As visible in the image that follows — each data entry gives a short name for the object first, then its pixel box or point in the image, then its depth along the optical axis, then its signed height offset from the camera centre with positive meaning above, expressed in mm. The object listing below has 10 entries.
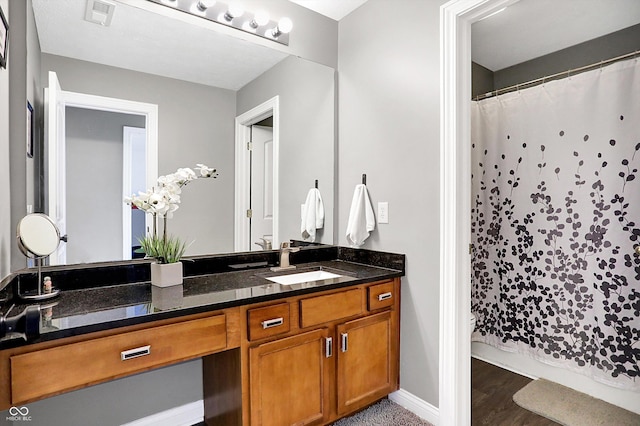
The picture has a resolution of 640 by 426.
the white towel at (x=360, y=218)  2229 -49
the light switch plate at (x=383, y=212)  2164 -12
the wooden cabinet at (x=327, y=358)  1561 -714
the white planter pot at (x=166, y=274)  1623 -288
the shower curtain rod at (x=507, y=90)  2281 +896
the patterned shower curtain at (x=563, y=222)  2113 -85
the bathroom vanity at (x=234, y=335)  1119 -471
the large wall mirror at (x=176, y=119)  1619 +515
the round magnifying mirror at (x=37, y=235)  1278 -90
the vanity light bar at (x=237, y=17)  1932 +1105
